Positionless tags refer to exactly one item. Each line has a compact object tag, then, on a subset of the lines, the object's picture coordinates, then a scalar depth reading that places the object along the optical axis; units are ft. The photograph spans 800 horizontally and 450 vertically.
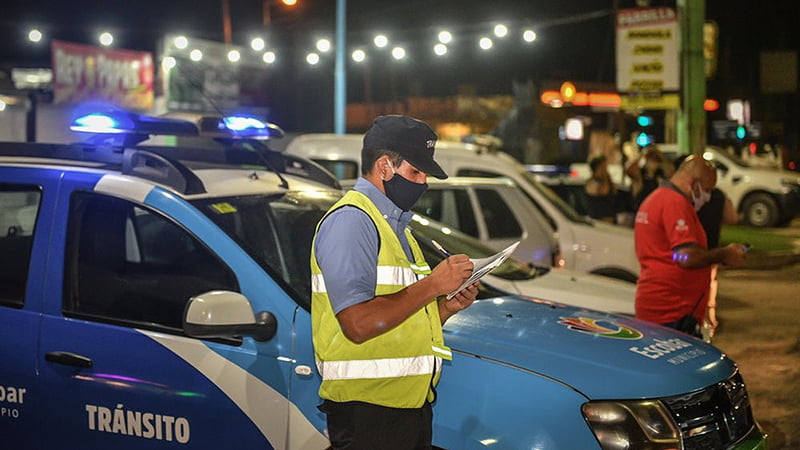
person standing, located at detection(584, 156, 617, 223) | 41.91
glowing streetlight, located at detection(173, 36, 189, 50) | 77.30
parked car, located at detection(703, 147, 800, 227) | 69.46
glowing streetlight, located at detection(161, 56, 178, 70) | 73.94
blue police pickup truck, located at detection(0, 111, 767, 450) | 10.77
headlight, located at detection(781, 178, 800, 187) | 69.46
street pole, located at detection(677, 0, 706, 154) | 39.86
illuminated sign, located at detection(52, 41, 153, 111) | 78.48
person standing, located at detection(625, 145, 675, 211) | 31.84
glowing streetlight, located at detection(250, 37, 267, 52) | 82.02
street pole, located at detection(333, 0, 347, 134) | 55.42
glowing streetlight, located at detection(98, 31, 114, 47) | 91.09
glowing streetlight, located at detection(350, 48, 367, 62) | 87.66
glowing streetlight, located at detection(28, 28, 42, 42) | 96.95
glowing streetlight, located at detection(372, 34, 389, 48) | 81.97
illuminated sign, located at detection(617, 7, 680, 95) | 42.57
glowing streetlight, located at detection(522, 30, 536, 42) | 81.04
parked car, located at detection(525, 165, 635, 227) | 46.52
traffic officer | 9.20
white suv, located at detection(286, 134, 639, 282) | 29.35
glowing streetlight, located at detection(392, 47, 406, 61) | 91.66
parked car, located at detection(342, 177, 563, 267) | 27.48
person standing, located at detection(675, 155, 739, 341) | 21.44
